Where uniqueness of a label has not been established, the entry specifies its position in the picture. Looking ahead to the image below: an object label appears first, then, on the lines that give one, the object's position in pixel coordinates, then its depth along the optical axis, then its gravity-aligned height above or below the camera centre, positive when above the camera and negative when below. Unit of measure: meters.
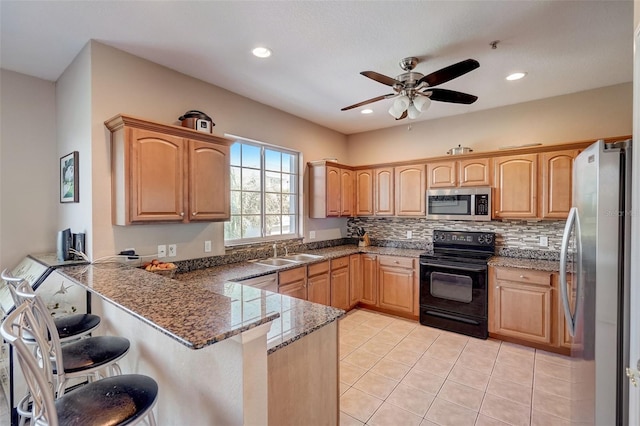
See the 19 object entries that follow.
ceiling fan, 2.21 +0.94
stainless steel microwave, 3.52 +0.06
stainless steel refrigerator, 1.25 -0.33
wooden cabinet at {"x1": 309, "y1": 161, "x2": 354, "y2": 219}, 4.18 +0.28
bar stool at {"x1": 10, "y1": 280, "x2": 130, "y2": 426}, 1.37 -0.77
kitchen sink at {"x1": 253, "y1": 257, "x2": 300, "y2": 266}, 3.44 -0.63
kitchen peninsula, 1.06 -0.65
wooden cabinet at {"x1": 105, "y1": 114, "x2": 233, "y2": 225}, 2.23 +0.30
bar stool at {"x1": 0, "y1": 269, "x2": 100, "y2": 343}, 1.84 -0.75
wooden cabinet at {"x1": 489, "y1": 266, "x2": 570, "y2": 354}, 2.99 -1.07
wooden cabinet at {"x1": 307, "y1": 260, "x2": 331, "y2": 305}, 3.50 -0.92
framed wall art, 2.45 +0.27
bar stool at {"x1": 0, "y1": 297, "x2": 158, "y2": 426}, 0.93 -0.75
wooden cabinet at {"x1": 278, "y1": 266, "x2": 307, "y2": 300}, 3.11 -0.81
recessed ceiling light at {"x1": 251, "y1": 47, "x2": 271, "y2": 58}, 2.36 +1.29
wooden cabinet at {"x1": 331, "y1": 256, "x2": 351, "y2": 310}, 3.87 -1.00
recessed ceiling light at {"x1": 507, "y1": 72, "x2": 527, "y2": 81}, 2.81 +1.29
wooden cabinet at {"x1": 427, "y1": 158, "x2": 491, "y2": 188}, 3.57 +0.45
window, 3.45 +0.20
